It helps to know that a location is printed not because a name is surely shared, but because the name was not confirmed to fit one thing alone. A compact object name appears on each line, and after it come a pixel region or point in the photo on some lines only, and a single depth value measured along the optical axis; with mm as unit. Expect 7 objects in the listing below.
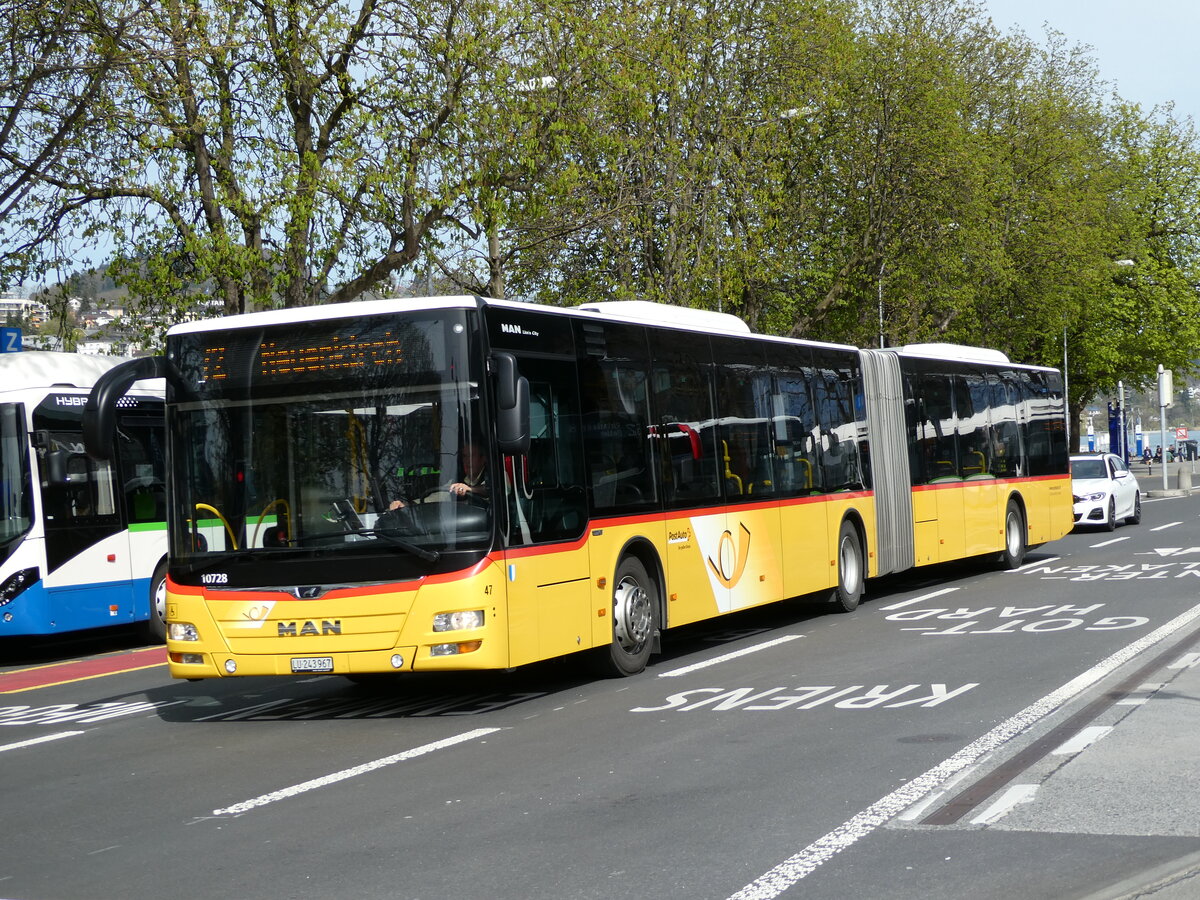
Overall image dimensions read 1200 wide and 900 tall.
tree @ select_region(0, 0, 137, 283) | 16875
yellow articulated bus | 10438
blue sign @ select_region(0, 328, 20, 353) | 16797
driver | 10422
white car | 32844
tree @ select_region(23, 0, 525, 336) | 21453
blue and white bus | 16062
